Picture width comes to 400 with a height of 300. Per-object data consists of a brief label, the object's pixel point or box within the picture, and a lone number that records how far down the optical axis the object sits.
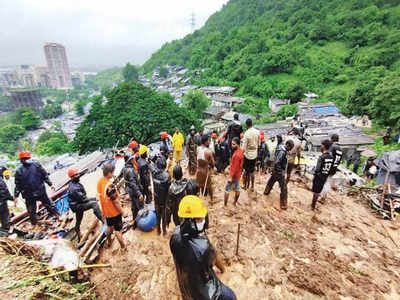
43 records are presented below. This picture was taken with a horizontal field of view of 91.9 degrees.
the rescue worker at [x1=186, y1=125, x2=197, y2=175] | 7.43
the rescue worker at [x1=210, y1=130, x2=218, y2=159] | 7.45
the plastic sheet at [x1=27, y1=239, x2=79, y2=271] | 3.03
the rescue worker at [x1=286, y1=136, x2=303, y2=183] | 6.50
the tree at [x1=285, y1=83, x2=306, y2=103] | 38.59
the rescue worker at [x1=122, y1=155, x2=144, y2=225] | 4.53
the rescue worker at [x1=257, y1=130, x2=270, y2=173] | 7.57
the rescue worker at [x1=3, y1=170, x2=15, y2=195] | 9.35
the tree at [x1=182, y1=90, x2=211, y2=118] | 39.09
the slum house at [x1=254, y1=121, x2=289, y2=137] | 23.53
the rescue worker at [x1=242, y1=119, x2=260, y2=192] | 5.39
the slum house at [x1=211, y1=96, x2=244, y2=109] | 41.12
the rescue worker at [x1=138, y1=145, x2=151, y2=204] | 5.14
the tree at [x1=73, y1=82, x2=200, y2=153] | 17.12
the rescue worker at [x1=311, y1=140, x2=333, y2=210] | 4.86
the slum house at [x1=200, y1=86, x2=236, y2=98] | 46.32
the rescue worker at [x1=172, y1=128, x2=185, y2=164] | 7.67
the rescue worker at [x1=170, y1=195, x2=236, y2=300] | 2.20
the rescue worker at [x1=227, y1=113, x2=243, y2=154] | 6.35
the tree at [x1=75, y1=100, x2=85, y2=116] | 58.41
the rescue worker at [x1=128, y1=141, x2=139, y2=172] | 5.21
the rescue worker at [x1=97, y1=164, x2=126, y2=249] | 3.60
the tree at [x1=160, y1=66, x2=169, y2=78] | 69.91
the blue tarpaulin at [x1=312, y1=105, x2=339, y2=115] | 27.20
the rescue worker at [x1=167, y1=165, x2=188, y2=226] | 3.82
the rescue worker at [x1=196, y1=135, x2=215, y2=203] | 5.20
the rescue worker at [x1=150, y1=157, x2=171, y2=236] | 4.22
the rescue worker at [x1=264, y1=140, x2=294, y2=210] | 5.14
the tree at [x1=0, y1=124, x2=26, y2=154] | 40.47
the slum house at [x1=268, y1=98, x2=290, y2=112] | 37.28
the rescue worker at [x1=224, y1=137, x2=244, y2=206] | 4.81
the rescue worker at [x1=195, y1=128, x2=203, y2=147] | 6.90
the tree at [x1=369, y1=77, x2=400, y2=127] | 18.00
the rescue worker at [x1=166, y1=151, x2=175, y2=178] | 7.61
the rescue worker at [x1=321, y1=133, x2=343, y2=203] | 5.05
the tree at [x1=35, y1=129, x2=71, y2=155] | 32.82
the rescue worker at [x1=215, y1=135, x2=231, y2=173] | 7.13
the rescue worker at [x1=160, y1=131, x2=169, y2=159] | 7.61
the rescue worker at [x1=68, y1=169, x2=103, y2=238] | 4.19
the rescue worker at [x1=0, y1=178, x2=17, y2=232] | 4.54
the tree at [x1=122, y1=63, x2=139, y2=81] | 75.94
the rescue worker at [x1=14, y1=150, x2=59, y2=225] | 4.68
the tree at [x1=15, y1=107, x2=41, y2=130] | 50.34
